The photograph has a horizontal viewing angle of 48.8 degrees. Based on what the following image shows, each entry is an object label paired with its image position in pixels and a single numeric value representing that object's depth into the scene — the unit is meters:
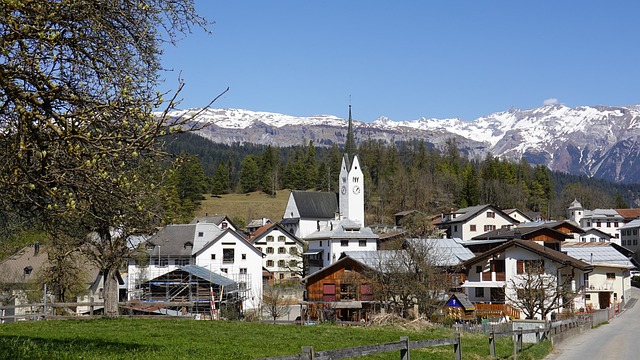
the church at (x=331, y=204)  128.62
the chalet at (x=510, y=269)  54.44
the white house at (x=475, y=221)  101.25
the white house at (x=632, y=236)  132.38
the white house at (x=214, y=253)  73.38
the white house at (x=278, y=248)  99.06
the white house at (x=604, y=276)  64.88
